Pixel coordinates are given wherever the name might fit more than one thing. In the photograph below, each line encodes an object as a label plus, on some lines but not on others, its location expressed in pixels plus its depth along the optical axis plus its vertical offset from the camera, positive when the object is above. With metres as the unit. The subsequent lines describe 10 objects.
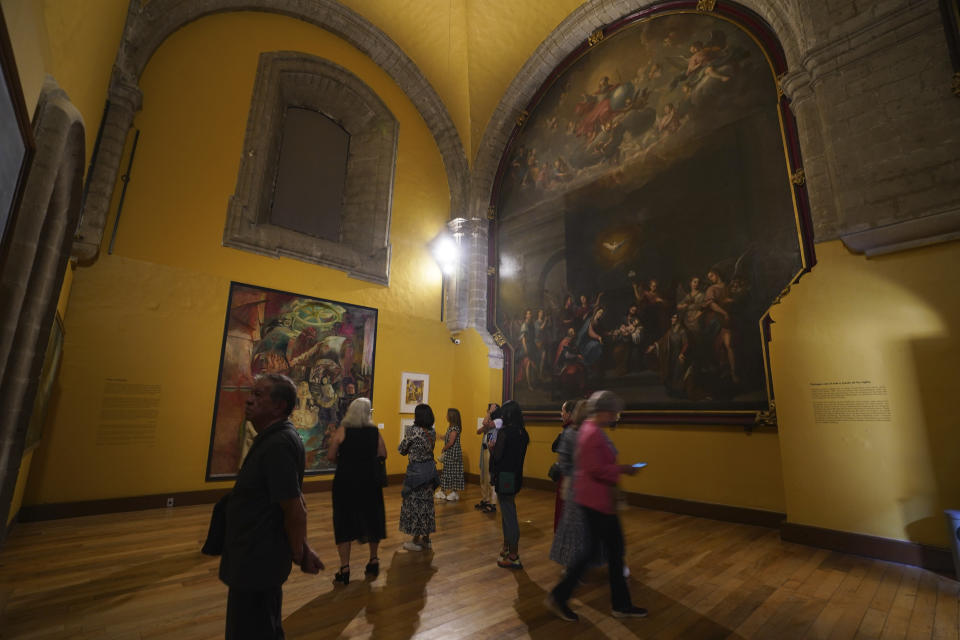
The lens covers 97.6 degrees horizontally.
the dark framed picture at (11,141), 1.62 +1.08
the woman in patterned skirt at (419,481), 4.38 -0.87
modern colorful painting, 6.64 +0.62
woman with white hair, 3.51 -0.69
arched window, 7.63 +4.65
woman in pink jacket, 2.81 -0.68
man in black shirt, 1.68 -0.57
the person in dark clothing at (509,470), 3.85 -0.65
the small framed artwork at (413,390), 8.88 +0.16
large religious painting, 5.98 +2.95
